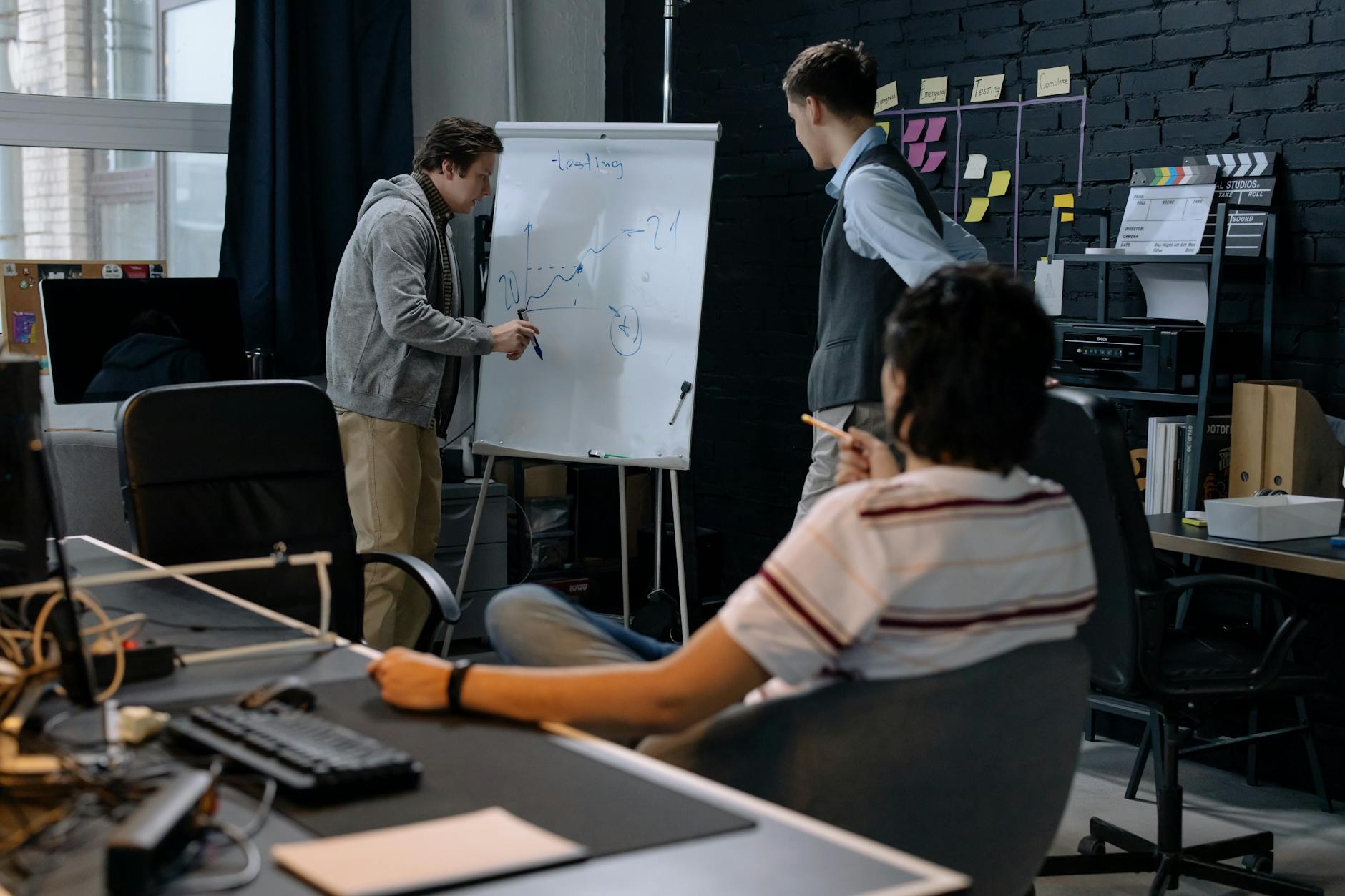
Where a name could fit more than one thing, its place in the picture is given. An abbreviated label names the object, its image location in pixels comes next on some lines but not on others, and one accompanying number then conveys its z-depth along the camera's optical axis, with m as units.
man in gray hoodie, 3.75
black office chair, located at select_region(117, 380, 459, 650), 2.52
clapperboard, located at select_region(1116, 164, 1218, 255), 3.32
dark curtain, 4.45
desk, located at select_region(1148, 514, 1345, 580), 2.62
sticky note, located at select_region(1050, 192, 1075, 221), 3.73
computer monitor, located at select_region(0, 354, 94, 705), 1.37
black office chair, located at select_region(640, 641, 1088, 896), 1.39
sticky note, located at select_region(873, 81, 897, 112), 4.24
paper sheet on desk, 1.07
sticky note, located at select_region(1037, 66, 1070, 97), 3.75
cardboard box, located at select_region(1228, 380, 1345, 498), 3.08
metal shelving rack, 3.15
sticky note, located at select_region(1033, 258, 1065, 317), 3.77
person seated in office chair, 1.35
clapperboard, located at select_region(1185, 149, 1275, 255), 3.27
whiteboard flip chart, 4.01
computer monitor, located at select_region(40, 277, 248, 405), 3.88
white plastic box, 2.78
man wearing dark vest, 2.97
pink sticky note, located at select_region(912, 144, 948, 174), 4.09
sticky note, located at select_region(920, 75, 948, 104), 4.08
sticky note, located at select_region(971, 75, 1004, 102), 3.92
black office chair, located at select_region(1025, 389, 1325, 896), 2.41
